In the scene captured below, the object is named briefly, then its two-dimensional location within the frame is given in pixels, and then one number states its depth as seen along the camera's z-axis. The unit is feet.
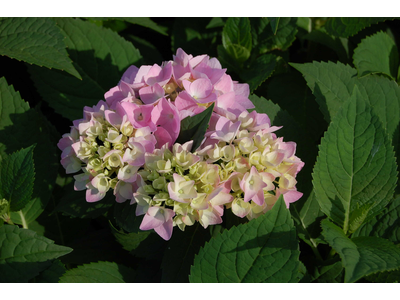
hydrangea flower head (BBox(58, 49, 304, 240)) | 1.57
